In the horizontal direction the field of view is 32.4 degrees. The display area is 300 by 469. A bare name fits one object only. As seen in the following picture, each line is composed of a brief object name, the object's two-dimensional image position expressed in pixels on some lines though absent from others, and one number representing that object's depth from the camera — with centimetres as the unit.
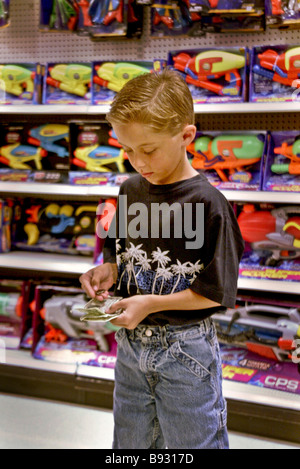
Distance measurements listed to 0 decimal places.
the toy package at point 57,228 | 279
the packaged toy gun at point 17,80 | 271
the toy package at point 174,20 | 246
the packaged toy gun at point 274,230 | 232
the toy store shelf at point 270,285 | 228
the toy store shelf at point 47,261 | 261
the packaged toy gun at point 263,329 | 231
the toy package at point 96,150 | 260
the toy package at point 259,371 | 232
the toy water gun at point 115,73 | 249
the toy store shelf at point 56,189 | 249
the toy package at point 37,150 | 274
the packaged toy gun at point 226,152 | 233
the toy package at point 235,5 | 230
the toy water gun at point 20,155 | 279
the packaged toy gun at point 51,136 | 274
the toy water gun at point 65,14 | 264
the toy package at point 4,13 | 275
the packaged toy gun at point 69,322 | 263
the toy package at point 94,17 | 255
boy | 108
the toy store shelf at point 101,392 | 231
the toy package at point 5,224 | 281
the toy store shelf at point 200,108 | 221
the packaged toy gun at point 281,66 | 224
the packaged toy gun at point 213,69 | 235
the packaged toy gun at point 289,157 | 225
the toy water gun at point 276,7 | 224
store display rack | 230
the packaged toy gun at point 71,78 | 262
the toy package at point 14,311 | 280
